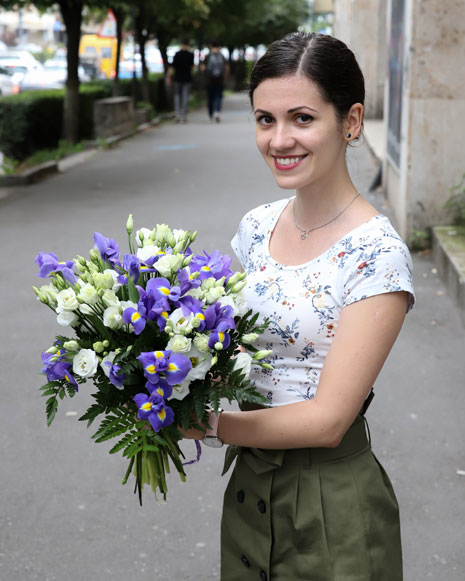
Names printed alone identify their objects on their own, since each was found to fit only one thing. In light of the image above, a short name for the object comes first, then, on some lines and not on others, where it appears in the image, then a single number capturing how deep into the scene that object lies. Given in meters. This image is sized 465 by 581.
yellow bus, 76.19
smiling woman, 1.99
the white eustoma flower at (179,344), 1.87
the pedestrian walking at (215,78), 26.36
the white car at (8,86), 33.69
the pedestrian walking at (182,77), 25.86
